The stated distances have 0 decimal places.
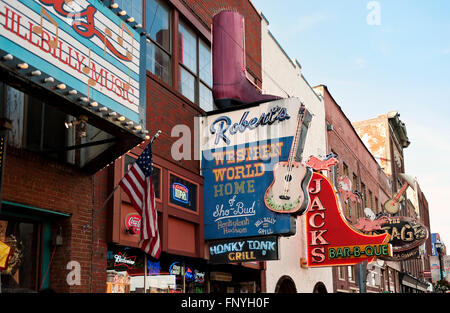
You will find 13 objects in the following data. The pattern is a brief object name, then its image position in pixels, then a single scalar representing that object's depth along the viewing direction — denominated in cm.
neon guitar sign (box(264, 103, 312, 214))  1334
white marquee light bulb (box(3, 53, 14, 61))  673
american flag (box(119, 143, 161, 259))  964
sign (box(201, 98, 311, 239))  1342
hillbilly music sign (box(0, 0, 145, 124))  707
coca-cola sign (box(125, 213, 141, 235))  1096
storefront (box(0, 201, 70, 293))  865
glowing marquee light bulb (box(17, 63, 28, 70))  692
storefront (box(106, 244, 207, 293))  1080
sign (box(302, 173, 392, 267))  1684
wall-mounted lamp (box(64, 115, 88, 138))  813
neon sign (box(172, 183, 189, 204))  1300
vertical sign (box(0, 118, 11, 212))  707
